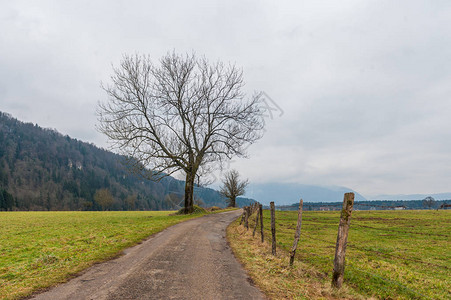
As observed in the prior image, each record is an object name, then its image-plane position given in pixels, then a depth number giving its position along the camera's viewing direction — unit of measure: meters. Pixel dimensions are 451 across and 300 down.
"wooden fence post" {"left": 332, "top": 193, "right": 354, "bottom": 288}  7.93
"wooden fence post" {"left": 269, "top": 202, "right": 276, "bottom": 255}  12.26
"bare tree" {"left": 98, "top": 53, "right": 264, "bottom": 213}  30.78
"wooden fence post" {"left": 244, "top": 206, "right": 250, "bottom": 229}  20.56
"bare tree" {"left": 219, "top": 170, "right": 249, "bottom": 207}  83.88
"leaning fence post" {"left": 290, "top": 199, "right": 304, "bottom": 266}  10.56
